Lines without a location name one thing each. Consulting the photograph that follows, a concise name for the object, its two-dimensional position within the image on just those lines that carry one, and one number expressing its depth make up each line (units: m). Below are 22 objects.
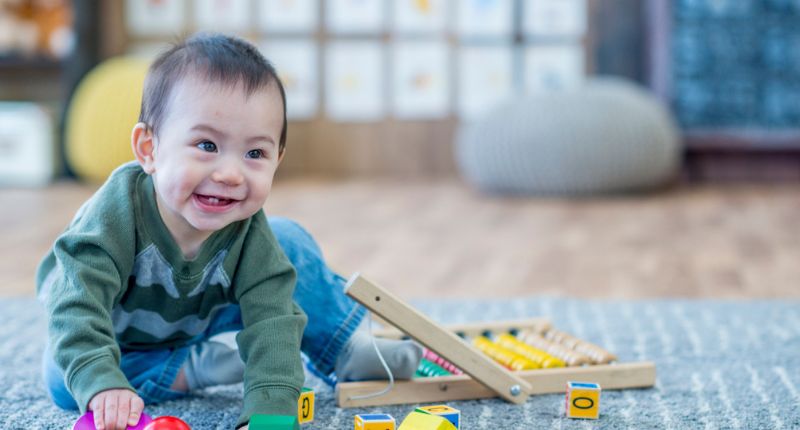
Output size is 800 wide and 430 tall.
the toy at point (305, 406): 0.97
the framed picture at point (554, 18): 3.70
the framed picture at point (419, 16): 3.74
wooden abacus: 0.99
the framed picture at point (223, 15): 3.77
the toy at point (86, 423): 0.83
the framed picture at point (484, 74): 3.75
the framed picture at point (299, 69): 3.79
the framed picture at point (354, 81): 3.79
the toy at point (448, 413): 0.92
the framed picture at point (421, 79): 3.76
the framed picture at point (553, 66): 3.73
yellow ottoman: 3.28
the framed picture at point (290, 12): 3.77
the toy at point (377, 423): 0.89
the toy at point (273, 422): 0.83
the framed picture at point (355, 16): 3.77
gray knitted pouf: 3.04
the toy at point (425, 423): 0.87
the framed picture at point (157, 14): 3.76
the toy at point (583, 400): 1.00
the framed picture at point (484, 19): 3.72
